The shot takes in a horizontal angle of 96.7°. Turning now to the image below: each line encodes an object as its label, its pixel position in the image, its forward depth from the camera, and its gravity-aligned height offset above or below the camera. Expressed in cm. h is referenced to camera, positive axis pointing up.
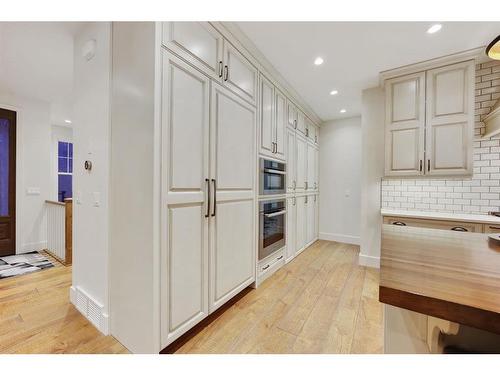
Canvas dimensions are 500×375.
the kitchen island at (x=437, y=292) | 51 -26
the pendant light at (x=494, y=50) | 109 +71
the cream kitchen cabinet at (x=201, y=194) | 139 -7
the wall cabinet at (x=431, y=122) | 231 +73
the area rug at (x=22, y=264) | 271 -108
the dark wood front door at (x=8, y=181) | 328 +2
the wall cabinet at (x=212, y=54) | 141 +98
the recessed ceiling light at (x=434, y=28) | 189 +139
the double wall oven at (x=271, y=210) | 245 -29
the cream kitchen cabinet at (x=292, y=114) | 311 +103
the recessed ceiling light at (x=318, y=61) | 241 +138
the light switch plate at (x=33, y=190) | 348 -13
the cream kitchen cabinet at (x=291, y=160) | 305 +37
